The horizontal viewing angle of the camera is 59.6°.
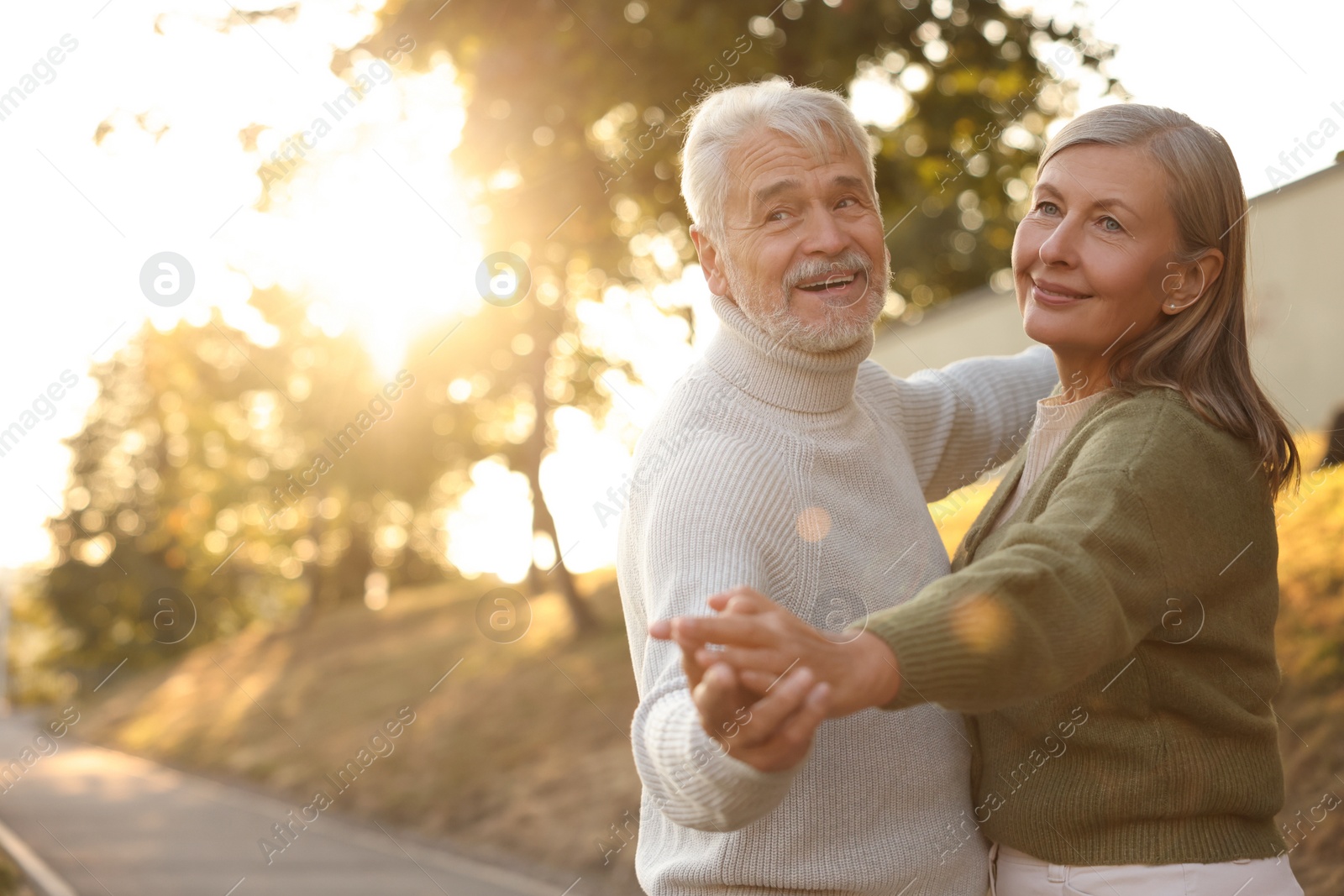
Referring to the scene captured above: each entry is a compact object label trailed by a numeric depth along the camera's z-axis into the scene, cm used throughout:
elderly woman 163
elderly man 213
